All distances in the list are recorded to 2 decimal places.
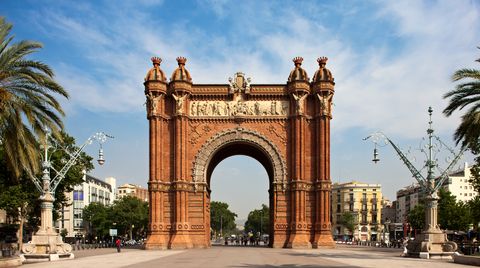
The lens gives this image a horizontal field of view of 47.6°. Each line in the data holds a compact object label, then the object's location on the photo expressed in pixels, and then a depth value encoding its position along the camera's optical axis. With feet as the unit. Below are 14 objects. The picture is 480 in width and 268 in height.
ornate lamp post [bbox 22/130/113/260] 106.63
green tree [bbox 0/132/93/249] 150.74
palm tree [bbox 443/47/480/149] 87.40
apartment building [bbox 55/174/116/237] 376.89
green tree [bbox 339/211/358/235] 428.56
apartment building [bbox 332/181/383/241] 456.45
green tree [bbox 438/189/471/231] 252.62
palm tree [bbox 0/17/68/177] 74.59
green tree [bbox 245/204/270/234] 584.81
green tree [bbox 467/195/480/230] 169.38
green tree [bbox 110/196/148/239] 317.83
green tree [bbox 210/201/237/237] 570.05
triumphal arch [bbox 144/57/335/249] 154.30
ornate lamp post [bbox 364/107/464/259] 110.01
